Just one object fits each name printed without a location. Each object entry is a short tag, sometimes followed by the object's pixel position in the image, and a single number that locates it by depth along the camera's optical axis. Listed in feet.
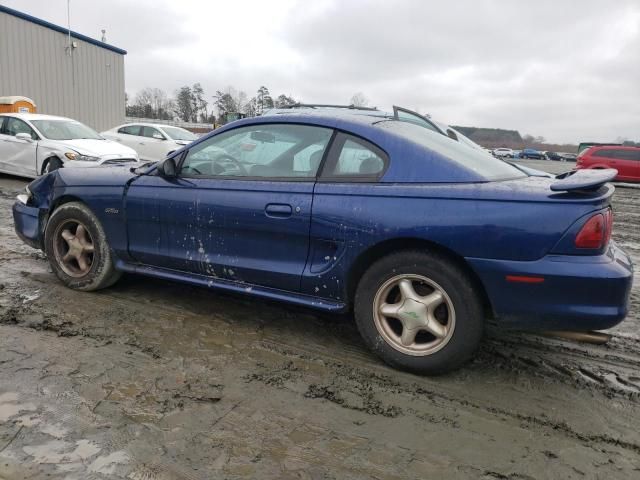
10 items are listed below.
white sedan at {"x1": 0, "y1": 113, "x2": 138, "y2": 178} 31.40
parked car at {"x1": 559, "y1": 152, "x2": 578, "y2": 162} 209.15
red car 64.28
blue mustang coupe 8.27
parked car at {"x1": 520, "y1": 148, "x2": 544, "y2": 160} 208.64
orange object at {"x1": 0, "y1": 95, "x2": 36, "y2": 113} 48.70
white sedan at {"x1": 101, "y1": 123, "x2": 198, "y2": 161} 43.96
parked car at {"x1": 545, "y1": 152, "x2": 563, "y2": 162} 212.84
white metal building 62.85
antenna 68.92
